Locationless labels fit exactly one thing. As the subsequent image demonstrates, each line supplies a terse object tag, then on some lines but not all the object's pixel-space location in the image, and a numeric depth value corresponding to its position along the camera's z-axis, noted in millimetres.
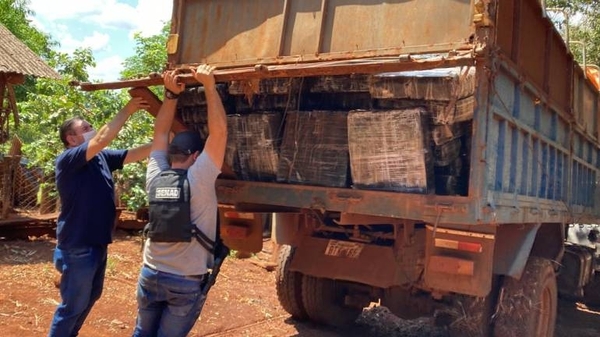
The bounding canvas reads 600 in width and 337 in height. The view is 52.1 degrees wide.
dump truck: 3545
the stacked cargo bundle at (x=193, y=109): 4391
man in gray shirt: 3105
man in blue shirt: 3635
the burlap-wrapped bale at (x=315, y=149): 3928
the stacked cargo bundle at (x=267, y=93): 4023
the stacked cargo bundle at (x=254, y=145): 4176
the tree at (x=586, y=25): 13180
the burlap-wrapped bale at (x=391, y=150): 3564
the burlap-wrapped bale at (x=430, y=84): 3432
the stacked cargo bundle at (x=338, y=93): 3803
